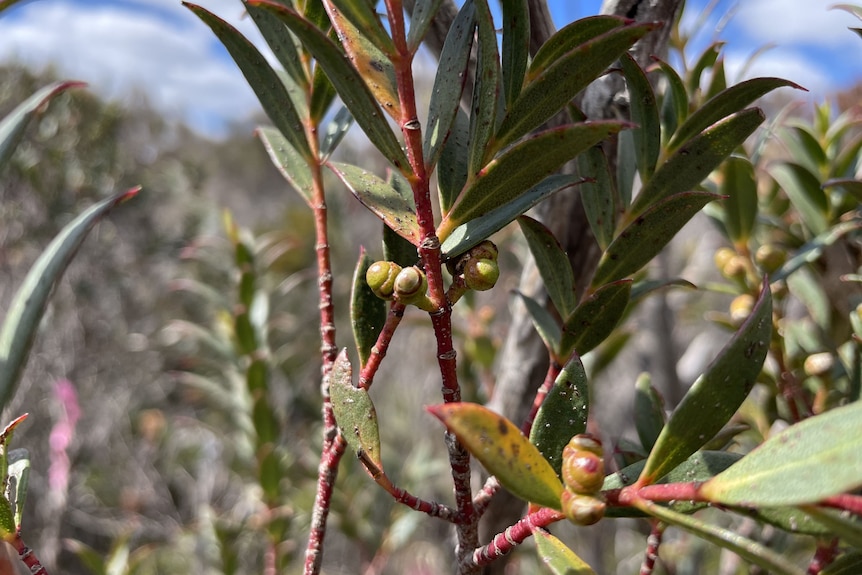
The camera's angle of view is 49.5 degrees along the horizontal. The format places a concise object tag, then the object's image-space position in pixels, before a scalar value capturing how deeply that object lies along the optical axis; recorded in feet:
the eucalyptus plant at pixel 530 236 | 0.47
